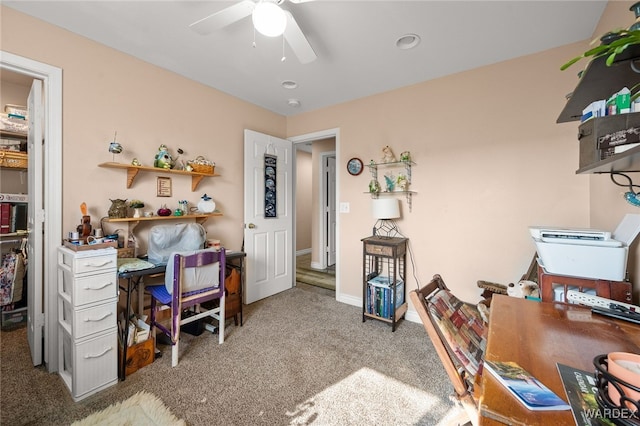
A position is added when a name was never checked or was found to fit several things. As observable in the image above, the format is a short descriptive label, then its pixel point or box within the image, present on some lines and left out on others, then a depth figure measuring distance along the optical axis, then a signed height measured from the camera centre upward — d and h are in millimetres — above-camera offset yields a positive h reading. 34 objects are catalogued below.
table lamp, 2646 +40
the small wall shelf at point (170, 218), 2027 -57
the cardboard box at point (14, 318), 2480 -1062
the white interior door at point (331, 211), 4922 +16
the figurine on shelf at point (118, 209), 2037 +18
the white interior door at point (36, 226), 1844 -108
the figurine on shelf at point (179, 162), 2538 +494
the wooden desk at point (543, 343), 566 -429
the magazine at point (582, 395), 519 -419
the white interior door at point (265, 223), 3150 -156
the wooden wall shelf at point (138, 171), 2071 +371
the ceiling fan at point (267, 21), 1301 +1107
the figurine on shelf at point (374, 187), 2913 +283
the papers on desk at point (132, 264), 1852 -401
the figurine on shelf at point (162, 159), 2338 +479
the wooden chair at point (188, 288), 1916 -614
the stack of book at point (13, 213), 2539 -19
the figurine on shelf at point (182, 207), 2484 +39
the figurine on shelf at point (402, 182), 2771 +324
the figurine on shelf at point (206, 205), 2666 +68
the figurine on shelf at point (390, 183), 2859 +323
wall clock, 3090 +556
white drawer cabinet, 1609 -718
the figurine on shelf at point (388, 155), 2822 +625
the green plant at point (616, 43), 693 +474
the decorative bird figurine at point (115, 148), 2039 +507
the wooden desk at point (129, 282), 1788 -561
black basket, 492 -386
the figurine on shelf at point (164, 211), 2324 +4
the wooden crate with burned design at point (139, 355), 1838 -1068
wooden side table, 2537 -748
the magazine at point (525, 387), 566 -423
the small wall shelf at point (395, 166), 2771 +458
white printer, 1202 -189
